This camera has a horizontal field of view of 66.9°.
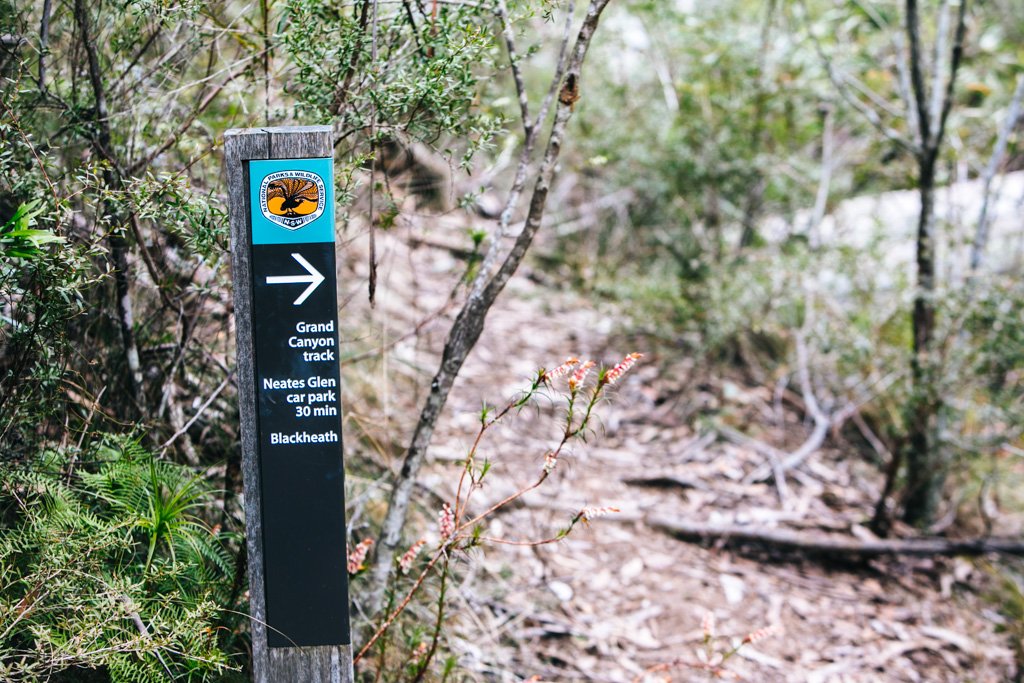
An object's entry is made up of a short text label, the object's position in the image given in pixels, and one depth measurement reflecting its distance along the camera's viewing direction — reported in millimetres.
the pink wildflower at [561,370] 2219
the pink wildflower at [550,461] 2289
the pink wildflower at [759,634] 2742
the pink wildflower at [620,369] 2227
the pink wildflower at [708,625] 2715
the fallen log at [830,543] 4438
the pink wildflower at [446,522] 2375
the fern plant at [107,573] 1973
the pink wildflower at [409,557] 2516
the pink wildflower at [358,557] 2596
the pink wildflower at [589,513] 2321
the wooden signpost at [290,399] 1988
